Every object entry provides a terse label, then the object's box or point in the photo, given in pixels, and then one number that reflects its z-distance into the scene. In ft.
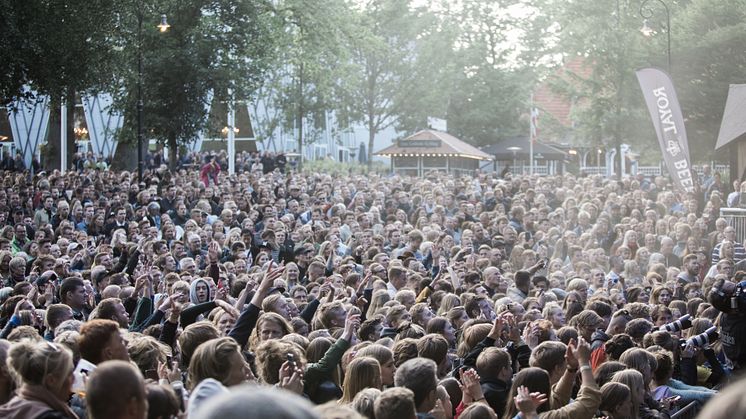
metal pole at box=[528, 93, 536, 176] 162.69
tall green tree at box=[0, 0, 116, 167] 69.82
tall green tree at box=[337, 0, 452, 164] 183.01
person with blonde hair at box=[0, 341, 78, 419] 16.26
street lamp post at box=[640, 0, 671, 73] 97.91
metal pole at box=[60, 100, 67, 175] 117.70
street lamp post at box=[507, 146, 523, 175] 183.93
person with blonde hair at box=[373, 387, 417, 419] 17.58
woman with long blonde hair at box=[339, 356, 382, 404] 21.90
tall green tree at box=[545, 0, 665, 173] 132.46
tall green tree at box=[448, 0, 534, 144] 200.64
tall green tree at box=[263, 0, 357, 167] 110.93
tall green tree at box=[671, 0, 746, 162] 123.24
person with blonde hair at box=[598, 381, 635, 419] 23.38
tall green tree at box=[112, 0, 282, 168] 93.81
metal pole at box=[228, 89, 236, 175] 99.06
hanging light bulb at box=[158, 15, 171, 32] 80.18
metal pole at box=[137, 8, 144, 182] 81.35
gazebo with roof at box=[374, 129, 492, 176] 150.30
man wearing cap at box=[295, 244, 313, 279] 52.08
